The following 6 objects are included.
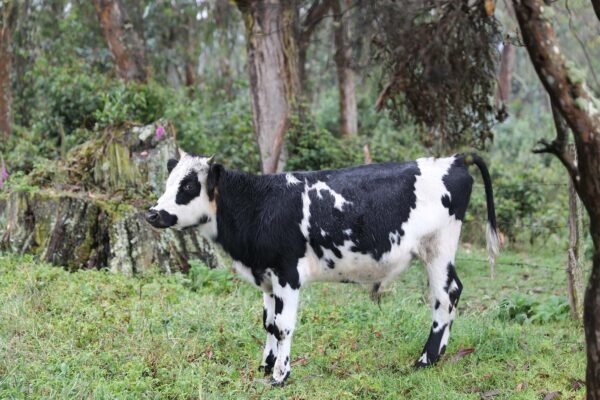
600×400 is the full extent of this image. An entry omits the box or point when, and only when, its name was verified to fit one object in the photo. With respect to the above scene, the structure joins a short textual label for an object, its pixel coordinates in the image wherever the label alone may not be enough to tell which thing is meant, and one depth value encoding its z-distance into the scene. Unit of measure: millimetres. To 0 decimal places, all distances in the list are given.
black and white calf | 5402
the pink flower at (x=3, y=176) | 10070
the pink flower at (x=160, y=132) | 9094
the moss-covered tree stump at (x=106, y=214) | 8406
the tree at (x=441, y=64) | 8820
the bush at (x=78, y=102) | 13797
